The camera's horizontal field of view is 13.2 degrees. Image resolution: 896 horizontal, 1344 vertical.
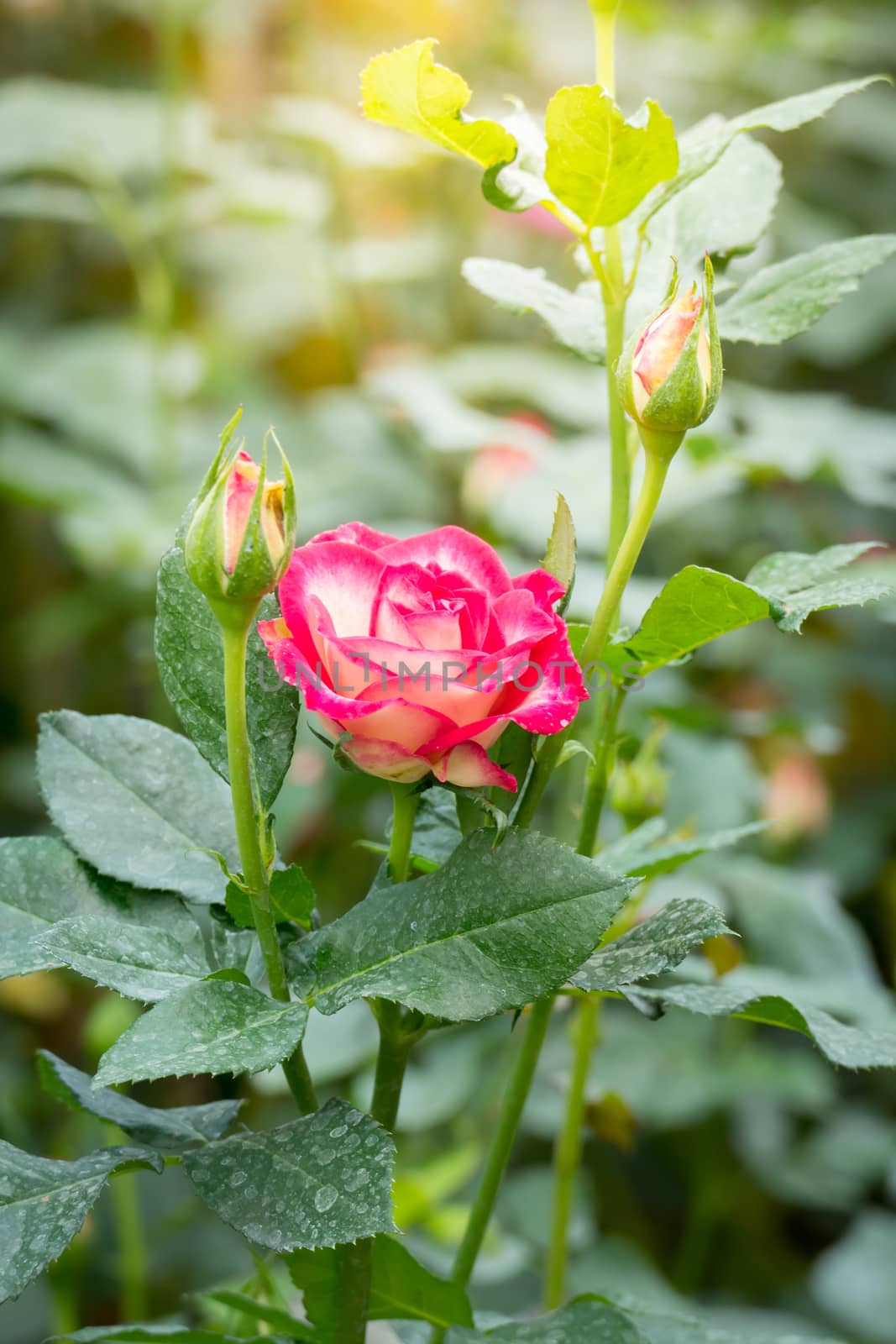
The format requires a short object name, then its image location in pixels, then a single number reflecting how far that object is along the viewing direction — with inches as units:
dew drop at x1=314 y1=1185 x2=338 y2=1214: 28.7
